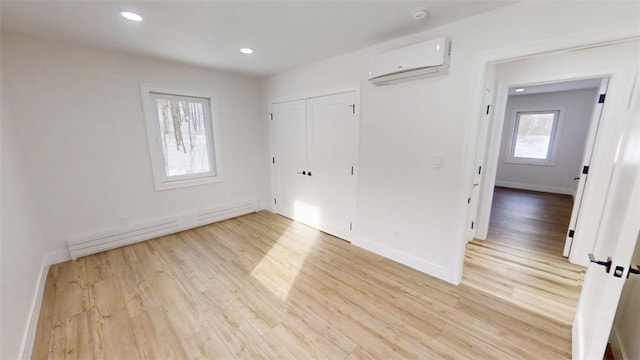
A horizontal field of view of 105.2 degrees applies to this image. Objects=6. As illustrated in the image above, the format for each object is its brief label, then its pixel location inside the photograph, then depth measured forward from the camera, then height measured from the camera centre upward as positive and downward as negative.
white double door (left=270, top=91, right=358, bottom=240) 3.17 -0.31
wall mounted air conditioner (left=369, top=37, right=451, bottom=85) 2.10 +0.71
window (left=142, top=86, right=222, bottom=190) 3.33 +0.00
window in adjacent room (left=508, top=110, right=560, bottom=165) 6.13 +0.11
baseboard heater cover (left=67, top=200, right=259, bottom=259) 2.91 -1.25
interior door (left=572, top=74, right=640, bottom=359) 1.08 -0.55
